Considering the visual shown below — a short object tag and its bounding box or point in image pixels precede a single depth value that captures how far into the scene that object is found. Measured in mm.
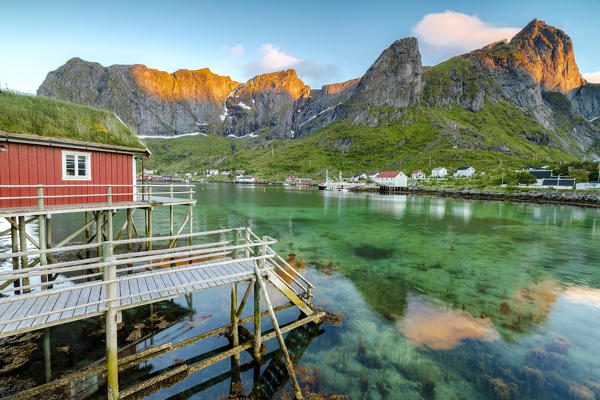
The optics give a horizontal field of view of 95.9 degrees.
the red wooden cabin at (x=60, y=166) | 12953
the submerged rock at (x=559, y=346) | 9672
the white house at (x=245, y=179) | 190550
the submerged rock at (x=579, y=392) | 7570
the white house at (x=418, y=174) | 151375
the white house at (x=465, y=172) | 136975
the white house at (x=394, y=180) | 134875
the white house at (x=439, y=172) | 145625
